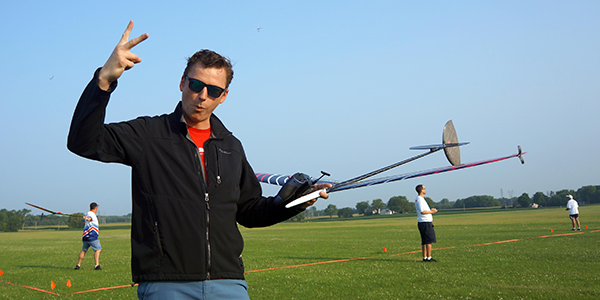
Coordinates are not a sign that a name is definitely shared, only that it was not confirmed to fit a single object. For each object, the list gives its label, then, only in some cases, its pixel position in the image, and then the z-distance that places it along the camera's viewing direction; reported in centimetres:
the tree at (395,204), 18998
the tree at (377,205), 18200
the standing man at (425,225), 1359
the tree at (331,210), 19139
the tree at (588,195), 17750
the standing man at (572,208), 2530
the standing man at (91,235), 1488
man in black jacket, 231
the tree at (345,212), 18288
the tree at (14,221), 12381
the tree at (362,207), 17914
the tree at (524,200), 17559
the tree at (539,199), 18175
